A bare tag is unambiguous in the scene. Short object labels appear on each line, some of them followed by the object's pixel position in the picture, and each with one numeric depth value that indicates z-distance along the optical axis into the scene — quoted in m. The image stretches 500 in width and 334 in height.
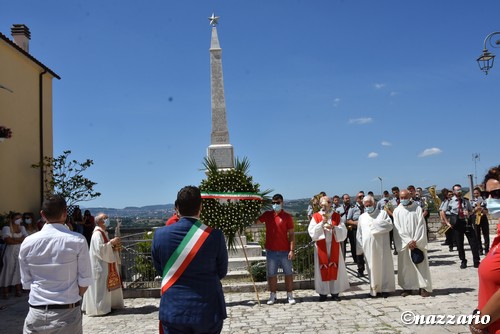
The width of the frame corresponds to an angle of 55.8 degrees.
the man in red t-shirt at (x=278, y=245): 8.95
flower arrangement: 8.80
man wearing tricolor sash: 3.40
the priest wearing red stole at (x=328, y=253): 9.01
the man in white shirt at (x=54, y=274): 3.82
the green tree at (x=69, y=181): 18.62
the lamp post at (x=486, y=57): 11.22
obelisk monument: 14.21
